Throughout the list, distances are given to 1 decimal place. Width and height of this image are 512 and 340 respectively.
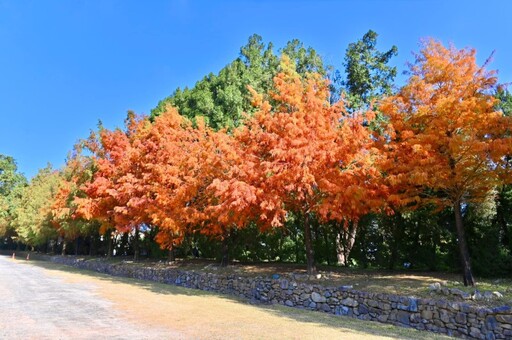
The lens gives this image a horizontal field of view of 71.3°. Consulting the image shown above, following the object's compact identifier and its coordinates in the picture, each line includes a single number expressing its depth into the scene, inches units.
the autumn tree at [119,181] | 831.1
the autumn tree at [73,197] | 1079.6
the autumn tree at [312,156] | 480.1
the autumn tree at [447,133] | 417.7
